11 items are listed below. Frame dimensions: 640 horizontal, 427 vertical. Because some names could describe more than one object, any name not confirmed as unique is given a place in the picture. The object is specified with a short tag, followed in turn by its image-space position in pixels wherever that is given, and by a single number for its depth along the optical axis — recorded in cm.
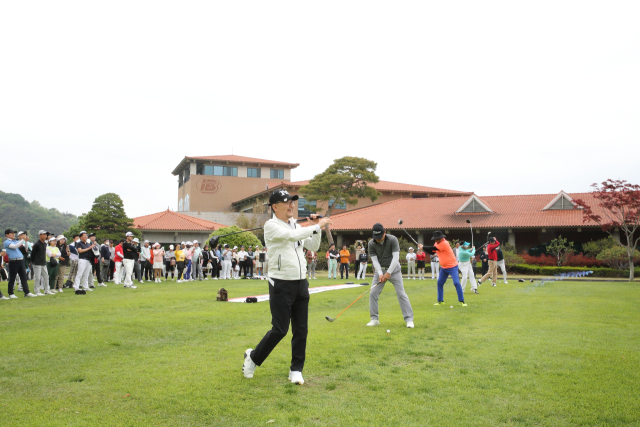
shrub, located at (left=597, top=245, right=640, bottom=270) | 2934
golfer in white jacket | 532
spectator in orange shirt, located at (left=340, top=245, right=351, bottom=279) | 2672
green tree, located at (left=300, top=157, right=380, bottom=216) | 4841
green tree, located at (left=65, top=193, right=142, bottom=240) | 4569
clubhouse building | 3775
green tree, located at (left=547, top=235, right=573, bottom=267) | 3344
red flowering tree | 2591
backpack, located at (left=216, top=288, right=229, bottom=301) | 1383
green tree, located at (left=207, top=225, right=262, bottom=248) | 3531
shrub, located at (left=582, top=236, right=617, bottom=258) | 3227
